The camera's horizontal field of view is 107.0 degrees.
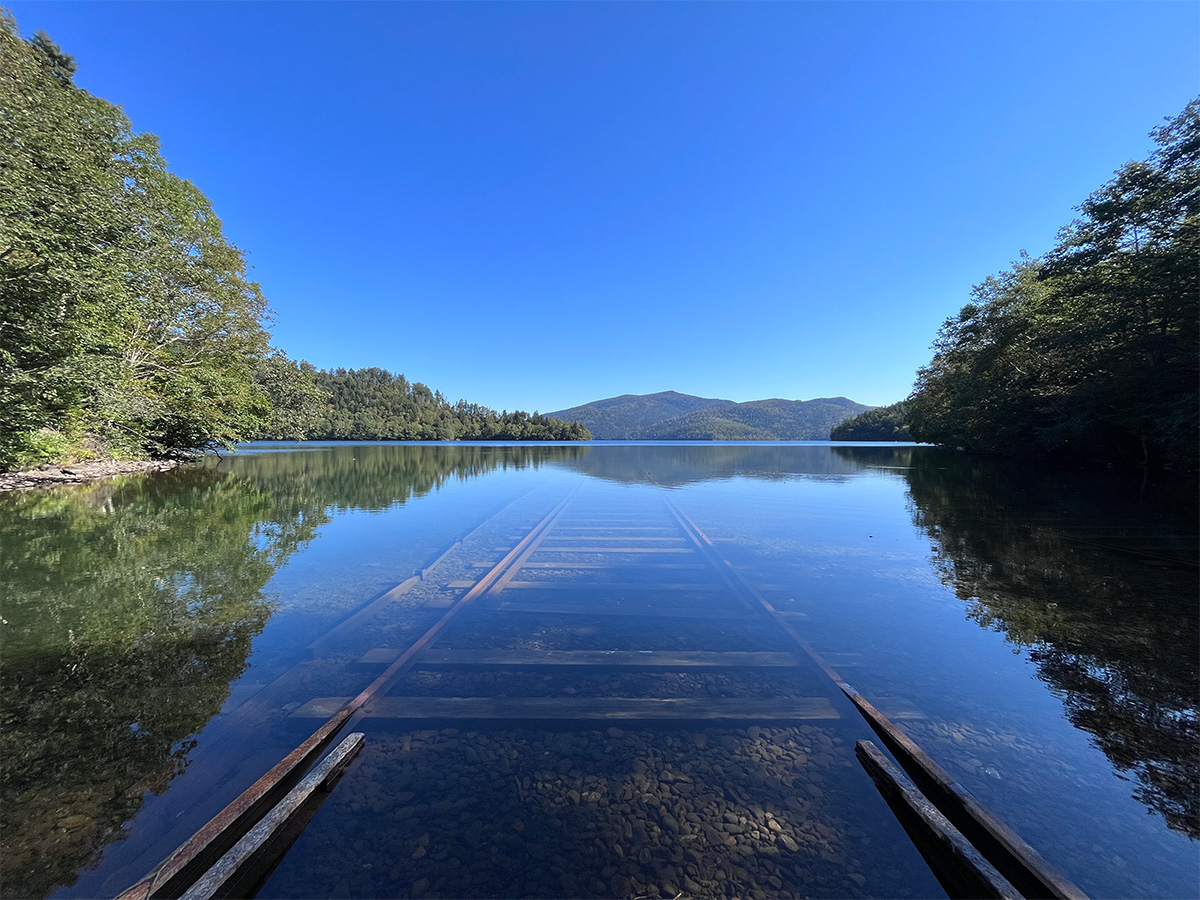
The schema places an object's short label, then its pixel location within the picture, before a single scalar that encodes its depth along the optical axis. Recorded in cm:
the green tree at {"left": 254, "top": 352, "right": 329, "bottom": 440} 3825
